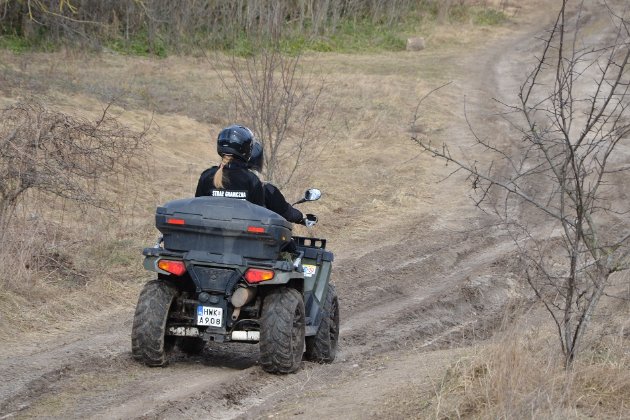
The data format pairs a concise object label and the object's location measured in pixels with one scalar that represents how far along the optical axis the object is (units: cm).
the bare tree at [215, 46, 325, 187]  2864
